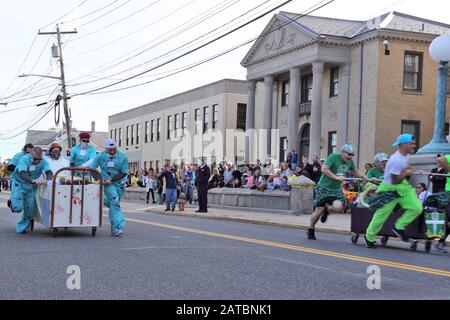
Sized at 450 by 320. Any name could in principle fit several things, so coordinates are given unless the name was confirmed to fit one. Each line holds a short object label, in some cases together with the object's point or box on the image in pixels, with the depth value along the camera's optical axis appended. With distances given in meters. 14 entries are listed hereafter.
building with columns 33.44
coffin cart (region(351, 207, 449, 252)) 11.14
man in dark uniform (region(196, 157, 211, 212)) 23.52
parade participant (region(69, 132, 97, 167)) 12.93
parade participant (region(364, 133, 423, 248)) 10.83
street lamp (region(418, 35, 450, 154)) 20.54
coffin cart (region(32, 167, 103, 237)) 11.81
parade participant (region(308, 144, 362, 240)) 12.05
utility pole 41.00
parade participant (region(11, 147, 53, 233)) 12.43
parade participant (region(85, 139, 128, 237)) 12.30
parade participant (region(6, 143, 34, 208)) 12.74
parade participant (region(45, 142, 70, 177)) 13.22
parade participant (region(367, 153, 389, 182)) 12.29
